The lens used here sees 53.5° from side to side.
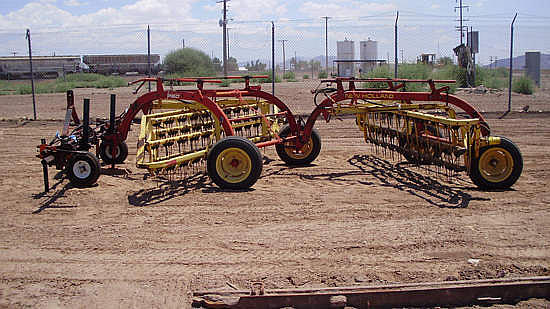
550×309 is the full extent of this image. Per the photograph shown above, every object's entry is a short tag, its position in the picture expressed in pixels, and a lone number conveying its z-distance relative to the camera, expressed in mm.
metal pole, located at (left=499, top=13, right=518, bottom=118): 16469
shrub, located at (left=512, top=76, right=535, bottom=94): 25438
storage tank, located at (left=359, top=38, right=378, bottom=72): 35875
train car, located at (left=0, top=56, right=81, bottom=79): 35344
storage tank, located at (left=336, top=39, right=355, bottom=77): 30475
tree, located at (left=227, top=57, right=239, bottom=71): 42844
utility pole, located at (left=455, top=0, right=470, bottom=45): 24652
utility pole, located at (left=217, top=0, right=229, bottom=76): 19095
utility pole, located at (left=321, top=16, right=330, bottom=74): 17072
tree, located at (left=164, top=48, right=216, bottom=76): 27734
